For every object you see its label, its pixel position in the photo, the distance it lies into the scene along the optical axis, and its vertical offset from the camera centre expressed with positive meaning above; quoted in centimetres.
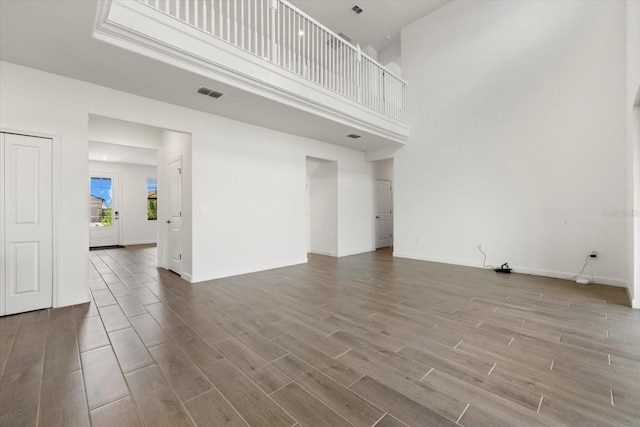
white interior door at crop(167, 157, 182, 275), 474 +1
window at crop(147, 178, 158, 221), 998 +60
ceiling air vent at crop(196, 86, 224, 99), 346 +162
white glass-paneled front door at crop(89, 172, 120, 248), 892 +21
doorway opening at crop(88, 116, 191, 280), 470 +69
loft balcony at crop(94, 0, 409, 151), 257 +182
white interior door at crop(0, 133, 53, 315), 294 -8
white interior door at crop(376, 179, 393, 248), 802 -3
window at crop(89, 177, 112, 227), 895 +48
